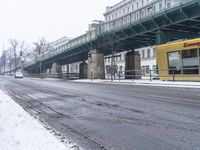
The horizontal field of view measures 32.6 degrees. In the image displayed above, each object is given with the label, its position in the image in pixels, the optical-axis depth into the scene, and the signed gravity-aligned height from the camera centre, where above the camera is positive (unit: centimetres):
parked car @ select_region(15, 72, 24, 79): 8005 -80
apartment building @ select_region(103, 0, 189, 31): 3635 +1562
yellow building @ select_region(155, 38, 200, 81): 2895 +81
